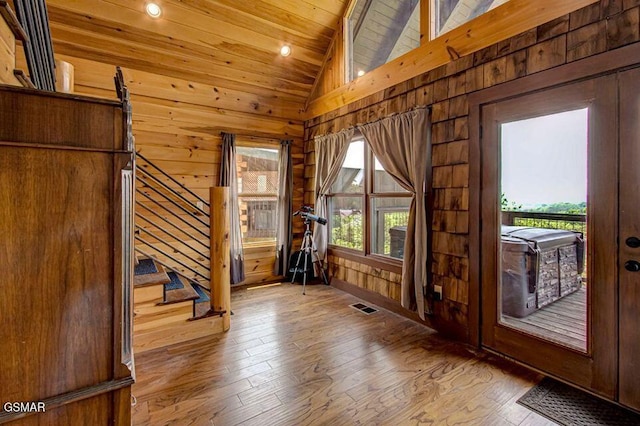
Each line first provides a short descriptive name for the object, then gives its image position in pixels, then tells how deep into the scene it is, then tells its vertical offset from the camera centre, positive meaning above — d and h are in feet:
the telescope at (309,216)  13.71 -0.16
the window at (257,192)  14.82 +1.02
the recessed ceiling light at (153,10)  10.39 +7.04
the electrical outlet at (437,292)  9.48 -2.52
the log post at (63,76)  8.05 +3.78
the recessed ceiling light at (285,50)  13.12 +7.14
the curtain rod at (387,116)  9.71 +3.51
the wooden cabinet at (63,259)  3.00 -0.51
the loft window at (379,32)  10.62 +7.11
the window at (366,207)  11.44 +0.24
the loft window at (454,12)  8.44 +6.04
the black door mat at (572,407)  5.72 -3.91
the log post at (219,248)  9.61 -1.16
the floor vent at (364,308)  11.21 -3.69
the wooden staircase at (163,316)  8.48 -3.10
